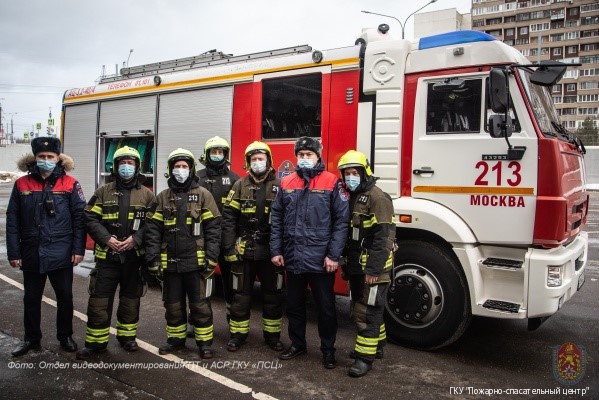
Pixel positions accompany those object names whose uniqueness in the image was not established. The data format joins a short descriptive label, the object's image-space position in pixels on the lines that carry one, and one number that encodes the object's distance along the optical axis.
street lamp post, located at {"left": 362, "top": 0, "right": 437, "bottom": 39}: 14.84
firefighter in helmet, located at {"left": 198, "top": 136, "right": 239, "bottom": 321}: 5.26
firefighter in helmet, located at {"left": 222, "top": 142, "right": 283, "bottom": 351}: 4.67
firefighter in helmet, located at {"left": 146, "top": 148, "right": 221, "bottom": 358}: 4.43
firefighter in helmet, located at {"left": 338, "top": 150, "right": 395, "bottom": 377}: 4.05
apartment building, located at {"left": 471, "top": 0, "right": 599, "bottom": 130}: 72.31
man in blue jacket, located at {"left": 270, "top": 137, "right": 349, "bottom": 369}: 4.20
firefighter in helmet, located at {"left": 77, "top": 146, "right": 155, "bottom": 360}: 4.47
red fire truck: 4.15
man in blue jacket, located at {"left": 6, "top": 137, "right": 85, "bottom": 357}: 4.44
